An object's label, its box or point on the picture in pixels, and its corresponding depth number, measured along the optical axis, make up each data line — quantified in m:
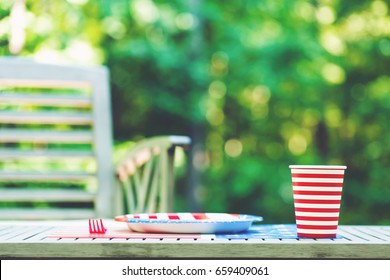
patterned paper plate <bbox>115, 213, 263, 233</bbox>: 2.20
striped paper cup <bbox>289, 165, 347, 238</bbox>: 2.14
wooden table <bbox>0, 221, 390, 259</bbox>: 2.08
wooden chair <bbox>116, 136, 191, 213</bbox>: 2.87
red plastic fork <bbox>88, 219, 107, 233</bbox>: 2.23
